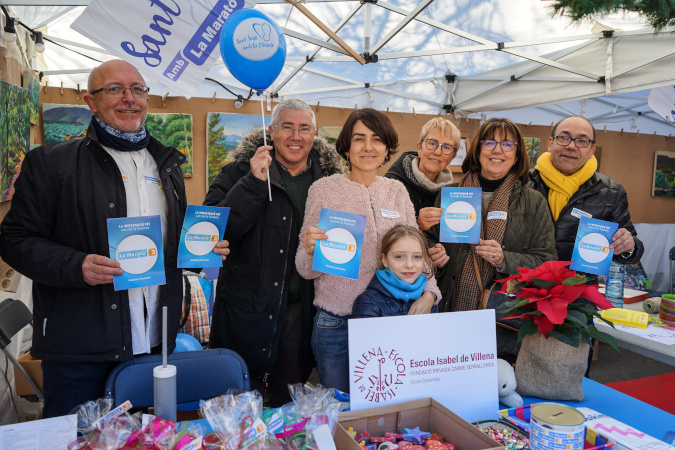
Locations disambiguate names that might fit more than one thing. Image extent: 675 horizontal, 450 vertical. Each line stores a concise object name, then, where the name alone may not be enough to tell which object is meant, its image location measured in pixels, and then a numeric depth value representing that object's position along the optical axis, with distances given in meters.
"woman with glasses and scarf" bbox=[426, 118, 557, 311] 2.31
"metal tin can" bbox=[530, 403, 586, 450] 1.14
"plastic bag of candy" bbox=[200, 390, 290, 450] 1.12
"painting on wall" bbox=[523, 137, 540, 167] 7.13
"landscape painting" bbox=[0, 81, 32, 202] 2.66
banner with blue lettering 2.17
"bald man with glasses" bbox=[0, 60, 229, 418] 1.78
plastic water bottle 3.55
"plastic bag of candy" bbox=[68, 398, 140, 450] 1.09
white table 2.64
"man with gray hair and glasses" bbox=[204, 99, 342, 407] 2.35
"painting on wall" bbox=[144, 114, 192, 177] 5.56
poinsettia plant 1.57
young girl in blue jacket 1.93
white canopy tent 4.45
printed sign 1.44
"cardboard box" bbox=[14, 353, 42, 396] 3.16
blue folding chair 1.75
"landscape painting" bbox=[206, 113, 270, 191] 5.77
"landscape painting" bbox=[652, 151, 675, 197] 8.12
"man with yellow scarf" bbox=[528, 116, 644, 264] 2.62
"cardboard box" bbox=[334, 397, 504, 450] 1.23
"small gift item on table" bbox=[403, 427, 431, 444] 1.33
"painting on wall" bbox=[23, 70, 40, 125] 3.41
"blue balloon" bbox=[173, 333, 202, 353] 3.30
